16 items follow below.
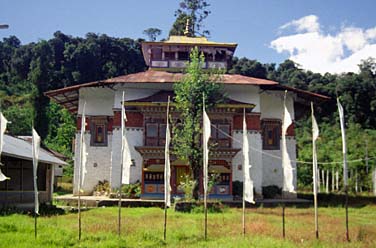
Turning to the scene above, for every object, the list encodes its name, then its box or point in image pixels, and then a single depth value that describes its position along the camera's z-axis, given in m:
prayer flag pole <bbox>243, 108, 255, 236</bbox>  14.73
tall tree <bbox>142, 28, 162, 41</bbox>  83.31
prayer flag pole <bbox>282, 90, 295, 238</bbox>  14.30
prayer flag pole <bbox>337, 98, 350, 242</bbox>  13.02
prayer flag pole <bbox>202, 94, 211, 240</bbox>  14.77
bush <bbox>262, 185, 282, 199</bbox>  30.09
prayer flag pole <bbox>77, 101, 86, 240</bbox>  14.59
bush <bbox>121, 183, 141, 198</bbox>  28.40
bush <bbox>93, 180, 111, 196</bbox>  30.60
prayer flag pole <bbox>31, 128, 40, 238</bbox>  13.14
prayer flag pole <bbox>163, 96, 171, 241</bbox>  14.35
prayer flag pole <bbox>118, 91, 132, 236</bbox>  14.57
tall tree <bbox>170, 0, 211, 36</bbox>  59.68
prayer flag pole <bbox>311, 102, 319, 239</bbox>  13.66
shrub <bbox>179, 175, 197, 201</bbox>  24.71
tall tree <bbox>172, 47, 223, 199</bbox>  25.00
